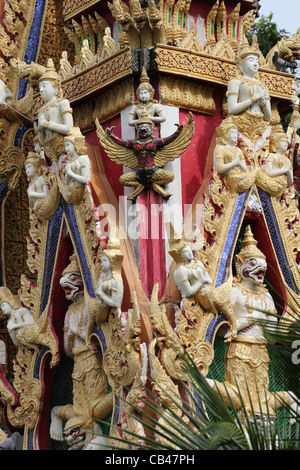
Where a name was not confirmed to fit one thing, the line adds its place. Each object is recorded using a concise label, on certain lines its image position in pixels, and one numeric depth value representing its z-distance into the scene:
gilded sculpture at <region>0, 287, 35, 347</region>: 11.69
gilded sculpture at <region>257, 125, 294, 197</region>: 11.44
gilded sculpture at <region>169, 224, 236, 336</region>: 10.64
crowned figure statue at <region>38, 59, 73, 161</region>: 11.52
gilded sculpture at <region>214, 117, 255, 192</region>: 11.16
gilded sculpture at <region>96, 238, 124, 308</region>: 10.66
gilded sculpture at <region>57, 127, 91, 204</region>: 11.18
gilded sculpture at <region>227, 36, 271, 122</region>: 11.32
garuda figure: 11.07
